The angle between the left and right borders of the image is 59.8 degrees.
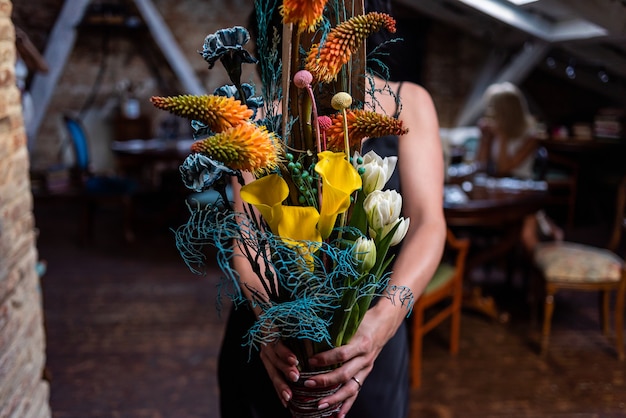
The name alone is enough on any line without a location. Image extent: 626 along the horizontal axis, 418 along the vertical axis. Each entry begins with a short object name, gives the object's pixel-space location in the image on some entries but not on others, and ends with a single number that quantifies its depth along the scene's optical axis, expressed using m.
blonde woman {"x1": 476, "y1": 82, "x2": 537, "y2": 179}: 4.25
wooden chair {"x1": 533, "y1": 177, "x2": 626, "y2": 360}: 2.93
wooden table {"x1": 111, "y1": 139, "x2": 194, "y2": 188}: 4.92
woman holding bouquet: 1.19
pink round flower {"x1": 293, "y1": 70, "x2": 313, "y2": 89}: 0.72
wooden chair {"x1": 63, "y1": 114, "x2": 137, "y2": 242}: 5.00
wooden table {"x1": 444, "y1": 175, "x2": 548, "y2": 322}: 3.02
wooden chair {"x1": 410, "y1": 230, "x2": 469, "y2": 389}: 2.72
